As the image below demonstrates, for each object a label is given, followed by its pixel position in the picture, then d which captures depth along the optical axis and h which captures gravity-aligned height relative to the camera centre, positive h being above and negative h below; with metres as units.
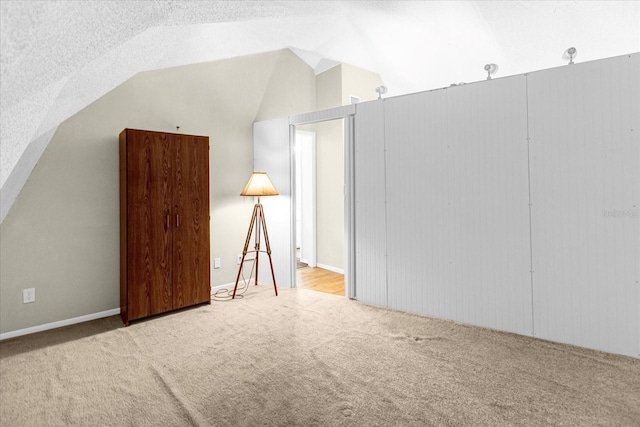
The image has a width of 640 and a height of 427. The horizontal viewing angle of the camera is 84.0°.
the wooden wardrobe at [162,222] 3.14 -0.04
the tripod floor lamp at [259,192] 3.98 +0.28
